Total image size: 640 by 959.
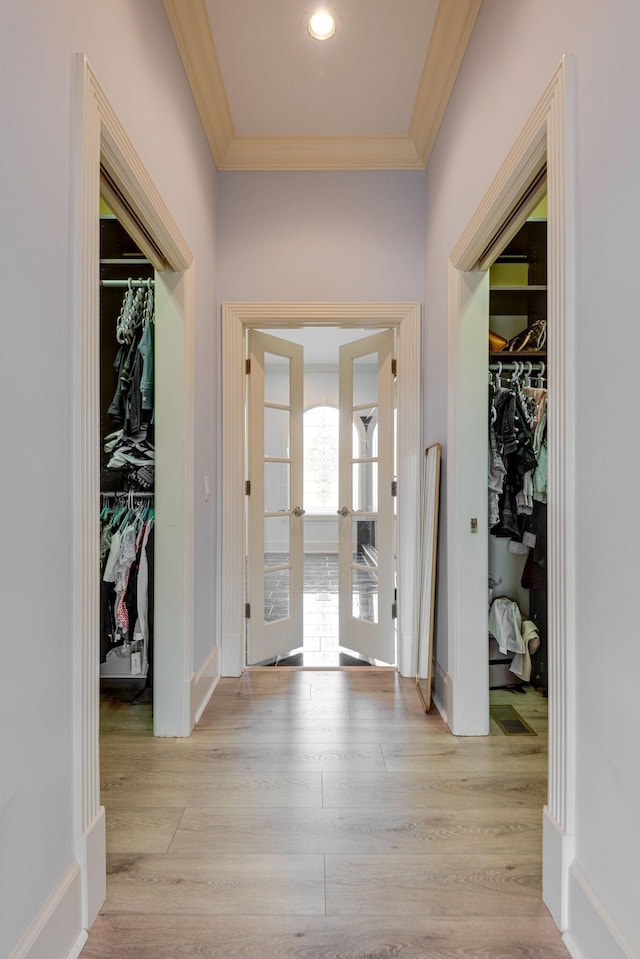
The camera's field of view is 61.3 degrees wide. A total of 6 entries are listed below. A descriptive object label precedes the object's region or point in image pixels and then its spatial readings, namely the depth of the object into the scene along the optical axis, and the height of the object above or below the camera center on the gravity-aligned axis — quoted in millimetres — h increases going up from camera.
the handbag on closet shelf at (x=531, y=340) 2982 +771
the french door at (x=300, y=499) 3326 -134
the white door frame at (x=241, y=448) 3135 +173
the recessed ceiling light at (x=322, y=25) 2234 +1907
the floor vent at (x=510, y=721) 2463 -1155
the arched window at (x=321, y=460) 8508 +286
